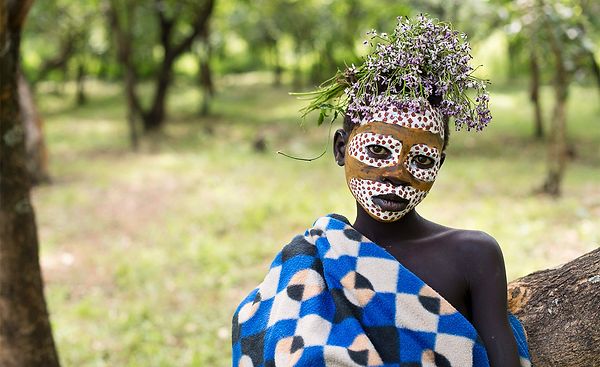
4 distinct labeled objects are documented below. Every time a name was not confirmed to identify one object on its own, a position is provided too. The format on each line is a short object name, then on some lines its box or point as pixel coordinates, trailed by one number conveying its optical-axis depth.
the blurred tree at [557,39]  8.88
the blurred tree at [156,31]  14.28
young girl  1.97
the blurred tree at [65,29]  17.08
